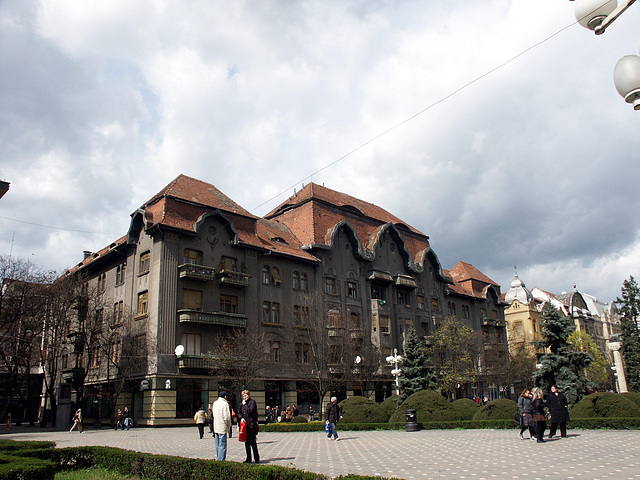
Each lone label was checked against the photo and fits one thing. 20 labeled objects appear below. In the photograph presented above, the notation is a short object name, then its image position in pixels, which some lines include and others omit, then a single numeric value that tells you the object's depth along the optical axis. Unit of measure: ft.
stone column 105.91
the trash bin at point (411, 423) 77.61
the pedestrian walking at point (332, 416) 70.69
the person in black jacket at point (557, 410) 58.13
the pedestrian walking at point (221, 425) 43.96
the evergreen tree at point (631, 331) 191.27
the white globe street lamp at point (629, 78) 22.34
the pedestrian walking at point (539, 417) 55.47
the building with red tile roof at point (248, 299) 120.57
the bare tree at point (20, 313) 120.98
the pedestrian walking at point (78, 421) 104.59
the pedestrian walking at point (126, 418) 110.93
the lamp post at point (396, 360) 114.62
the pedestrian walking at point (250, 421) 43.93
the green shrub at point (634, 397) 79.37
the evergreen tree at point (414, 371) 130.41
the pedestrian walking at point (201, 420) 75.31
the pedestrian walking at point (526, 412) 57.98
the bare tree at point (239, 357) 117.08
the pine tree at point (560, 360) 105.17
